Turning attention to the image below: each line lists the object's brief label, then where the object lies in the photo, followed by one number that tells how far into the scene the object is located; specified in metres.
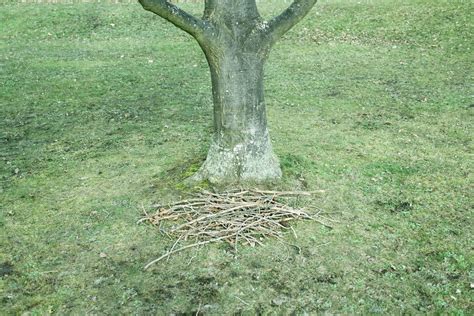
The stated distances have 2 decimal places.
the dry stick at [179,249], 4.90
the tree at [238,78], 5.82
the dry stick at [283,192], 5.89
